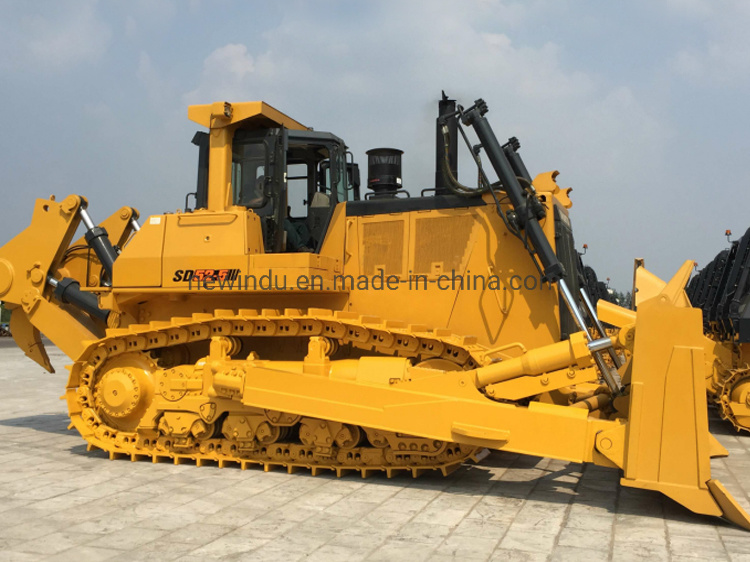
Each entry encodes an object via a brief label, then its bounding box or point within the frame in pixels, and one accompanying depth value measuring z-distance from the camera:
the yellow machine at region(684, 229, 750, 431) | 11.18
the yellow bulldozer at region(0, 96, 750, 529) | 6.66
